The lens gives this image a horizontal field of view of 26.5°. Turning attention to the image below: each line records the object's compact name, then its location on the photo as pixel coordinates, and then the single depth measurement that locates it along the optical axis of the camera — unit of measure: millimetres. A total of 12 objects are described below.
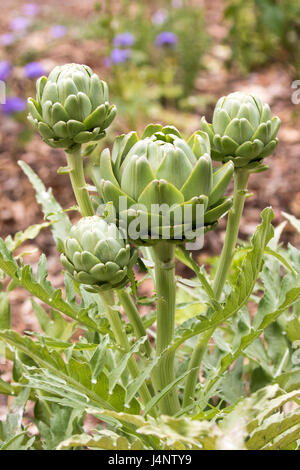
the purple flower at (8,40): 2346
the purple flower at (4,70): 2097
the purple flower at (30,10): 2559
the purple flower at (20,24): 2457
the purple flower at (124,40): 2177
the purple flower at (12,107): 2012
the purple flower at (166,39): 2279
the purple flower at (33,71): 2051
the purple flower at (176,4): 2627
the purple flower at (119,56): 2023
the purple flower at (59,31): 2408
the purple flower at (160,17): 2530
